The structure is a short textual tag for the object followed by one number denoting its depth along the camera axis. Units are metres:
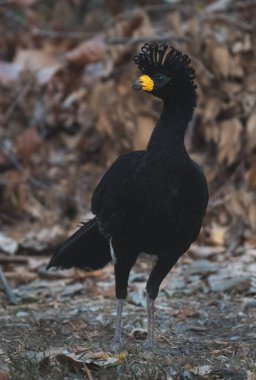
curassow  8.14
